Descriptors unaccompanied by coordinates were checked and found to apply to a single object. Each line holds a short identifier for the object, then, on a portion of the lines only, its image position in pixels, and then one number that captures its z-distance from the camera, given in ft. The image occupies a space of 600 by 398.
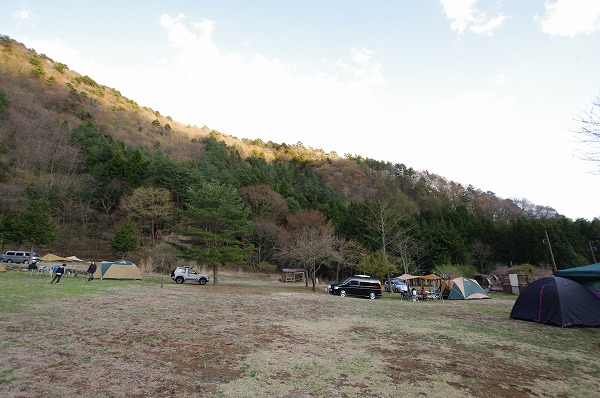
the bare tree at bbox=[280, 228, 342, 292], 85.87
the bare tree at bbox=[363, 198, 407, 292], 92.52
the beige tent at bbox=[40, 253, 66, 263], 81.87
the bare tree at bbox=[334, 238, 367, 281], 112.01
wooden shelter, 118.01
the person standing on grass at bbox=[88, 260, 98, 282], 66.80
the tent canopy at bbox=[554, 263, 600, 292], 38.58
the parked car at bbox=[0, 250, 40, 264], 93.66
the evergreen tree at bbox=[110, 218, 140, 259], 92.53
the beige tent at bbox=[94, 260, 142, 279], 73.51
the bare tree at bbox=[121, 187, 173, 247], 113.76
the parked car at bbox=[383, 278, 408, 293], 97.83
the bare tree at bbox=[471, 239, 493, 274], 140.56
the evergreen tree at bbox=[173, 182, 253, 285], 72.79
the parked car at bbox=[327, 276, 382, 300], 72.23
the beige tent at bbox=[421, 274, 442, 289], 89.71
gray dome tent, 35.58
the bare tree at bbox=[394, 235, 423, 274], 104.08
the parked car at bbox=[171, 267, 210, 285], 75.77
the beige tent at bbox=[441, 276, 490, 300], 71.56
